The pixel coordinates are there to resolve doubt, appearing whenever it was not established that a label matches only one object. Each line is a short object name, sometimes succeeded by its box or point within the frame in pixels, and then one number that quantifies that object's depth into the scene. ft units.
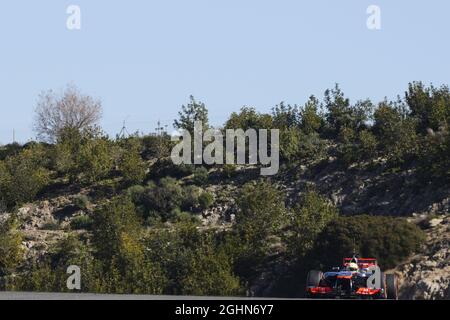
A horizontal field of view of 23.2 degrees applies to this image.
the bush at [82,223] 224.16
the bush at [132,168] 249.34
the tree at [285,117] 263.49
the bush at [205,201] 229.86
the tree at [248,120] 262.36
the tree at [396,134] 215.31
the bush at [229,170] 244.01
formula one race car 110.01
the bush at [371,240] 161.68
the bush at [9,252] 206.83
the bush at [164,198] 230.48
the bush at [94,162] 256.11
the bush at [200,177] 242.37
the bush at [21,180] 249.34
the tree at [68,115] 303.07
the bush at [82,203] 241.76
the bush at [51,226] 231.71
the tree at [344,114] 253.03
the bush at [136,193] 234.17
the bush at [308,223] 175.83
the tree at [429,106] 222.28
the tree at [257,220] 184.14
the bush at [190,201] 231.30
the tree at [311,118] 258.98
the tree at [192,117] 267.39
